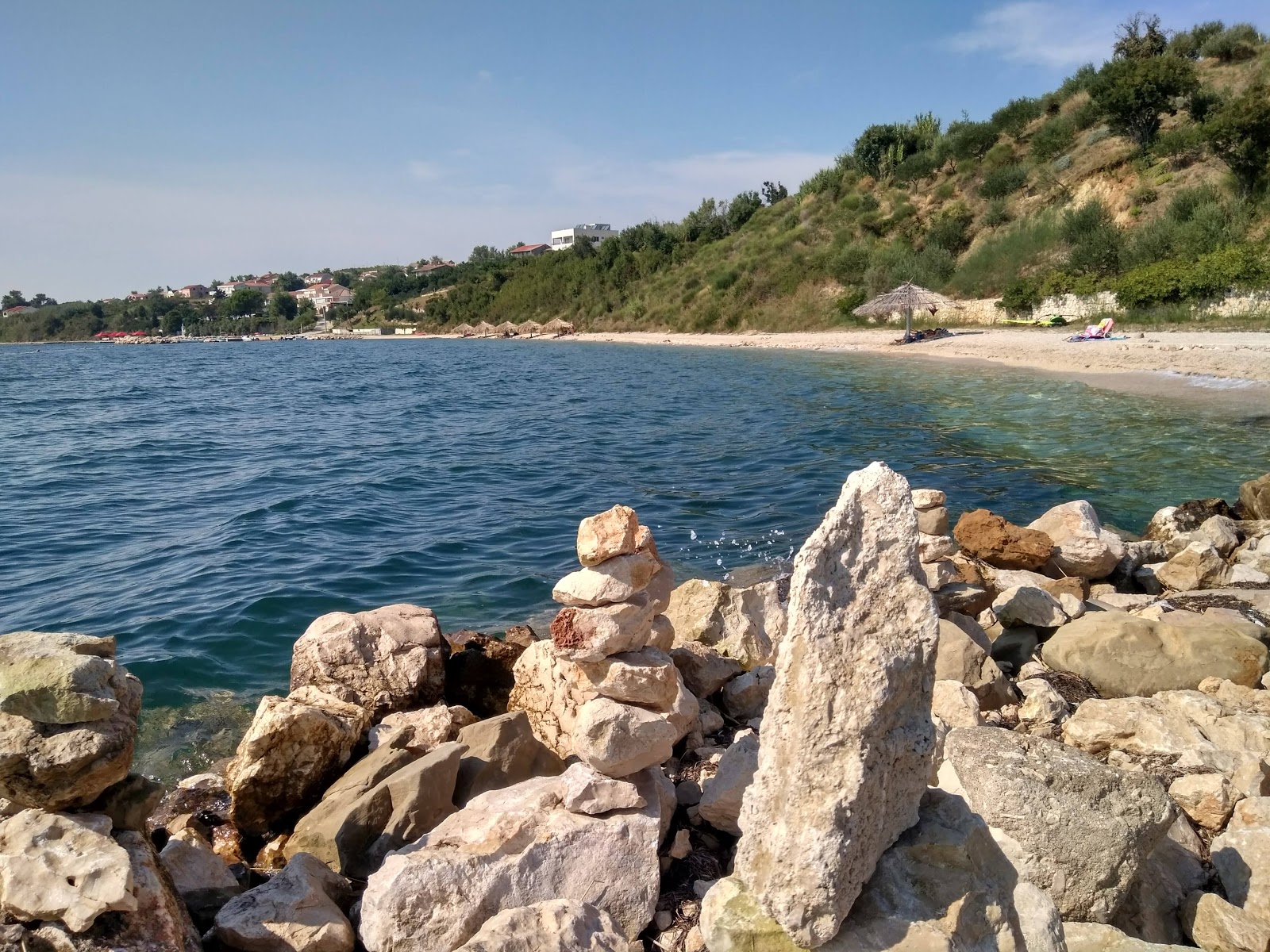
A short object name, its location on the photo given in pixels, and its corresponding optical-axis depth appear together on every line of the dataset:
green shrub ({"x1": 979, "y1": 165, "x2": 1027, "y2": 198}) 48.97
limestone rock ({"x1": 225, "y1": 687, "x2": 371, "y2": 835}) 4.63
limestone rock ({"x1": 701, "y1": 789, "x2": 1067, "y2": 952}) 2.80
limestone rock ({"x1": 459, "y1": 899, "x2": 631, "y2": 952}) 3.04
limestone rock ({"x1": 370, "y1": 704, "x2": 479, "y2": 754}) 5.00
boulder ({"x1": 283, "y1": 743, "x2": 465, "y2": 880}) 4.02
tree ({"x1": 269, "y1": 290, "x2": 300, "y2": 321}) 144.25
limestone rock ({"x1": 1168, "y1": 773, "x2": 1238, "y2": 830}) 4.04
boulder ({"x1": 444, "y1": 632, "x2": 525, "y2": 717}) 6.12
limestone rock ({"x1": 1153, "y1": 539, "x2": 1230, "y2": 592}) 8.41
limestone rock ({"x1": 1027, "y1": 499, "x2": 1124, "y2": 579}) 8.60
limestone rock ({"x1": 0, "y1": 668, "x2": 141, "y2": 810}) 3.17
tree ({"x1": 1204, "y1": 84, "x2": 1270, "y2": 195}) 33.22
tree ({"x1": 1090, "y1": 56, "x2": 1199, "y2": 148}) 40.78
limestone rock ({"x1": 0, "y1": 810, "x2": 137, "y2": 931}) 2.86
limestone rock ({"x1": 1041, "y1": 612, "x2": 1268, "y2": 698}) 5.76
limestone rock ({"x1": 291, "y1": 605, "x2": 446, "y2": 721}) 5.68
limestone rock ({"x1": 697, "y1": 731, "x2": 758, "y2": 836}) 4.05
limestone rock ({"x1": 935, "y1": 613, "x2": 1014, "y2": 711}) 5.49
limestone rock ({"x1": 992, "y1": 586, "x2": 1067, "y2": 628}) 6.73
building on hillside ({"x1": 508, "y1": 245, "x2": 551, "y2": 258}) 143.75
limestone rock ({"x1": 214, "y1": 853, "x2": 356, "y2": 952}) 3.20
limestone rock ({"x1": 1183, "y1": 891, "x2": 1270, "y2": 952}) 3.24
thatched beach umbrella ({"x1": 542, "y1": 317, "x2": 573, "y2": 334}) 80.00
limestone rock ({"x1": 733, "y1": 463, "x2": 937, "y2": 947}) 2.86
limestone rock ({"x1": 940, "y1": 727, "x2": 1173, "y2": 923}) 3.33
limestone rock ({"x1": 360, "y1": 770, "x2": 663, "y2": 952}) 3.29
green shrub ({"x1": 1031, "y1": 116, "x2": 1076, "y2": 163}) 48.97
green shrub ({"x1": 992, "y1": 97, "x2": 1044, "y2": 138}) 55.25
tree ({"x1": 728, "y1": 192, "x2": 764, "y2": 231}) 80.06
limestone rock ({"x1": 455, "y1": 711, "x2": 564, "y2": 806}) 4.49
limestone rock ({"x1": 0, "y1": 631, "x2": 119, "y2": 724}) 3.24
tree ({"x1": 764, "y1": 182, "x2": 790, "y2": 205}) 80.69
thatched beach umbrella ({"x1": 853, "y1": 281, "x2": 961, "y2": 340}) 39.31
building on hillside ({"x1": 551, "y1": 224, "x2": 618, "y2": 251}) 157.62
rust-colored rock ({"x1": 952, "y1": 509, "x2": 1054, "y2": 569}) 8.41
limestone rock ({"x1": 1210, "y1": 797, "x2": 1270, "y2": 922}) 3.46
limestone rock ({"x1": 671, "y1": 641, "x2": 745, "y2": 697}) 5.77
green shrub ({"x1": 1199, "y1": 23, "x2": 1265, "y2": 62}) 46.75
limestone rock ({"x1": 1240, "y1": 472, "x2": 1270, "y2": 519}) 10.98
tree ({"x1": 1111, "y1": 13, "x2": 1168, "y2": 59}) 49.69
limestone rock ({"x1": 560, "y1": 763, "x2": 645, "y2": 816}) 3.72
